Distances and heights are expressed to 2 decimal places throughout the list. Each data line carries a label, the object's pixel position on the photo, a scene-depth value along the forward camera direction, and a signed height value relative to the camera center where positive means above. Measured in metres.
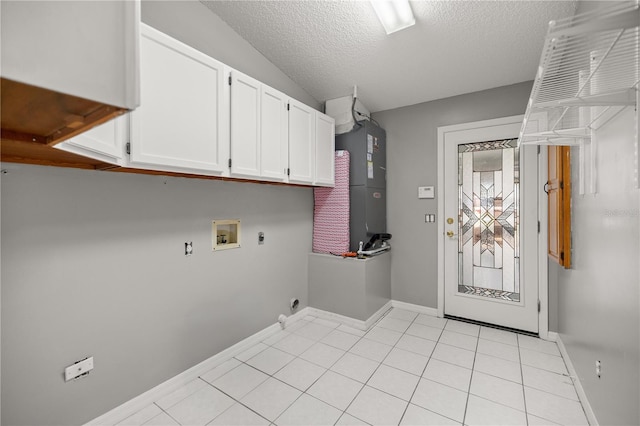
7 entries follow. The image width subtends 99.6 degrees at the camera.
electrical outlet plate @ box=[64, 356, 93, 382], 1.48 -0.88
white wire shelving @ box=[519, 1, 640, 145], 0.75 +0.53
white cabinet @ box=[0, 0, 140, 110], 0.47 +0.31
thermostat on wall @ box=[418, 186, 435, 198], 3.33 +0.23
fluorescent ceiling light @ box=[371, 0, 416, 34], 1.97 +1.49
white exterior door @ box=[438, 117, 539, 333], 2.86 -0.16
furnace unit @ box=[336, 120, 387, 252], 3.13 +0.36
